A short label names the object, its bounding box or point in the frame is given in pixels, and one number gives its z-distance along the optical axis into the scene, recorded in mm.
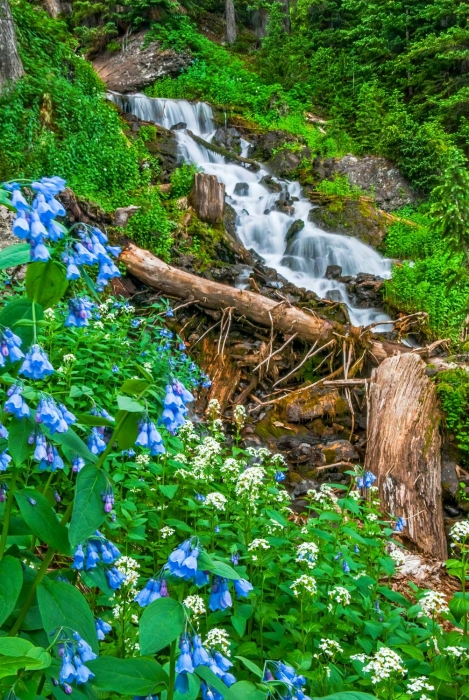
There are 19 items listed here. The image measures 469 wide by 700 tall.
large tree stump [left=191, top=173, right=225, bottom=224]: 8530
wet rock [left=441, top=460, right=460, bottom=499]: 5168
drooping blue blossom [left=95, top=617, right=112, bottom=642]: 1430
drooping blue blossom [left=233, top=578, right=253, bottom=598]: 1215
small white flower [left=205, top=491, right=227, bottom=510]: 2236
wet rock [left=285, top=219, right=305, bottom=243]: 10352
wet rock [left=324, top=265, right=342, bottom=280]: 9672
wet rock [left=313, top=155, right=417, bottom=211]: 12781
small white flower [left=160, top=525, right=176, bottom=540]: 2360
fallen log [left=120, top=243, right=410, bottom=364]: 6598
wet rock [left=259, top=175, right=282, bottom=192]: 11789
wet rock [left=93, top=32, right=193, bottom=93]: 15883
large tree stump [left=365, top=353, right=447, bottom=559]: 4457
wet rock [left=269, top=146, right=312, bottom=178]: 12703
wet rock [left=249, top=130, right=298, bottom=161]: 13430
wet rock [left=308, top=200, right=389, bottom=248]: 10977
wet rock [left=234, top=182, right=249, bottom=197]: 11359
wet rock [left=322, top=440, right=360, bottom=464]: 5473
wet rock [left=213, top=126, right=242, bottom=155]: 13746
